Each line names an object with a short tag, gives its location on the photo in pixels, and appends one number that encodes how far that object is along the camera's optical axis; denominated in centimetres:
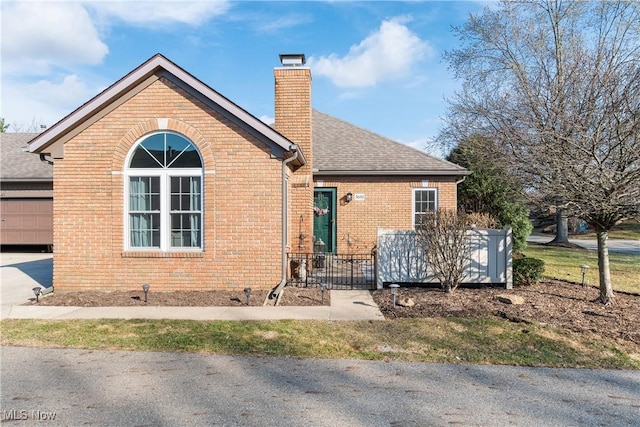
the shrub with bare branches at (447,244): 911
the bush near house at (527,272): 1000
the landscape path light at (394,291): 819
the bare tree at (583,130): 750
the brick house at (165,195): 970
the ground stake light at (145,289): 878
